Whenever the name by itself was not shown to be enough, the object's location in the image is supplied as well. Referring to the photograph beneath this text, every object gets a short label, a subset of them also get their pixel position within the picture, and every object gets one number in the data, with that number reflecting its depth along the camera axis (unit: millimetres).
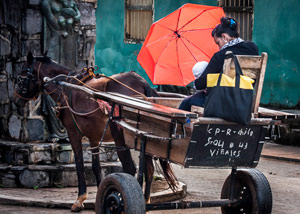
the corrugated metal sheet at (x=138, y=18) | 24204
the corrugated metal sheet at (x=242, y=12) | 23059
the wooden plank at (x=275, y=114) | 8547
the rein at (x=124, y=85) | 10643
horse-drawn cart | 7733
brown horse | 10952
